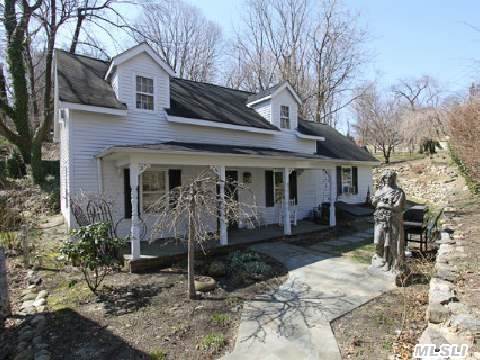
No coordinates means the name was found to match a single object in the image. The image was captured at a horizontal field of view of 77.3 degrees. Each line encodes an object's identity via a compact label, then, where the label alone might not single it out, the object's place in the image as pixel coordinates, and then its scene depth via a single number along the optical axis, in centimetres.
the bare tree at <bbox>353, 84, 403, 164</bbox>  2764
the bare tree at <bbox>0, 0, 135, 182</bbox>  1488
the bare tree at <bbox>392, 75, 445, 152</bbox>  2460
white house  853
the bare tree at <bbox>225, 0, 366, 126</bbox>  2559
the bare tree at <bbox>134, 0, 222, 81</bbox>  2638
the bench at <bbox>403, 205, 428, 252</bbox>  802
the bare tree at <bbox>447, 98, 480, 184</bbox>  717
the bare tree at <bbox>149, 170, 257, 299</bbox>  552
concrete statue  617
